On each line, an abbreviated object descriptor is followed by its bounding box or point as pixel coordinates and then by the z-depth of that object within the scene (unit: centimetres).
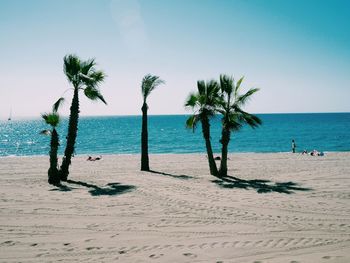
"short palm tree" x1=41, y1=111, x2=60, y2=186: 1354
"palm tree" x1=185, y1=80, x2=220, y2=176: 1620
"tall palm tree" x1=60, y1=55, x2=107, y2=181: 1441
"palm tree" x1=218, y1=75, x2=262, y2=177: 1573
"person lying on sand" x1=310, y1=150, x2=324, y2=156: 2973
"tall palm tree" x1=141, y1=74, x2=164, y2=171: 1853
